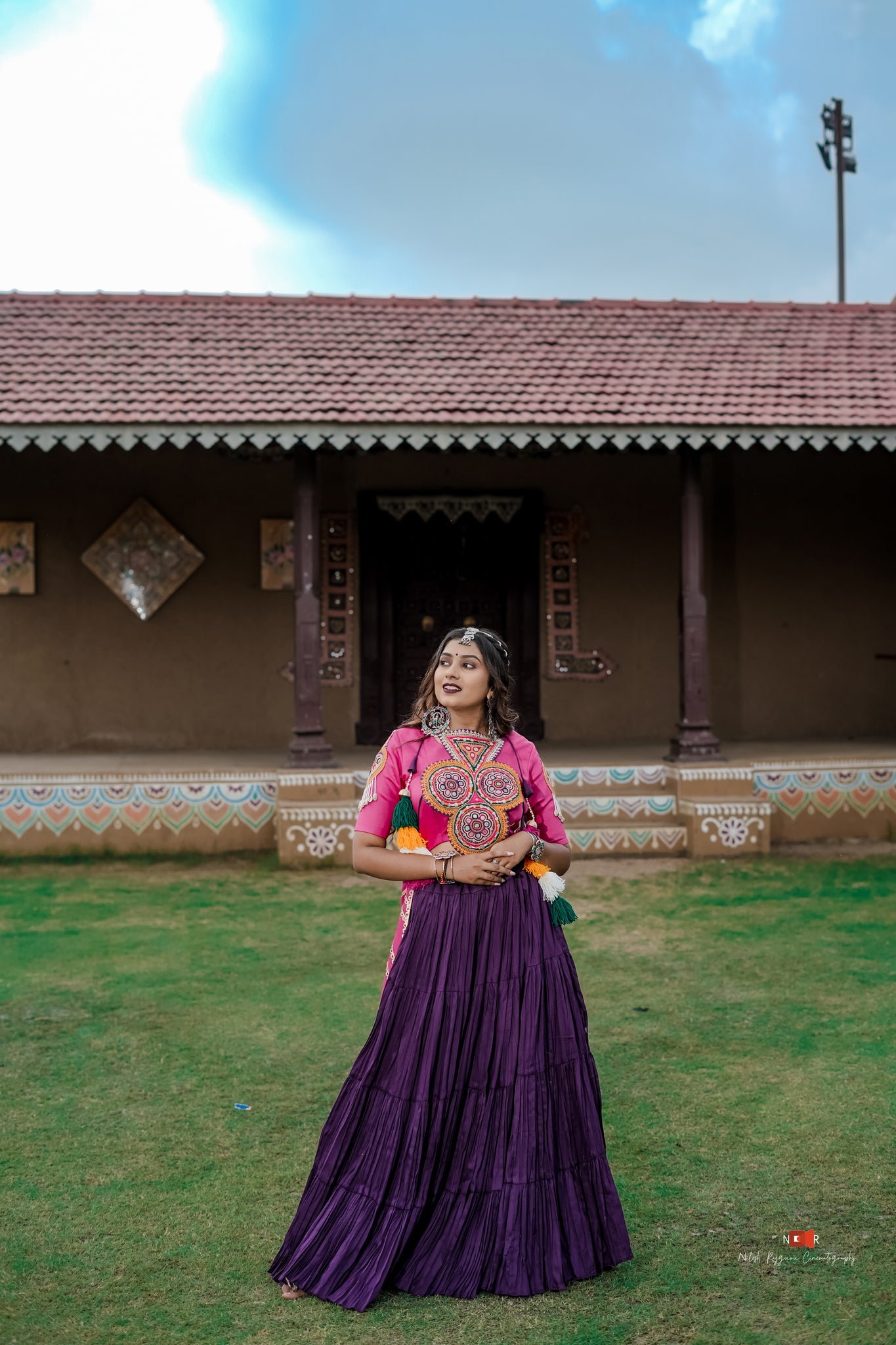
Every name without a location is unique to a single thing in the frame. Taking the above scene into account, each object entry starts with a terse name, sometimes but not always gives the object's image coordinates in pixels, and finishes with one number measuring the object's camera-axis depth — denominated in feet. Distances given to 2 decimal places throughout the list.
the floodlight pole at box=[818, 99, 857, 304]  67.00
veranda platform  25.77
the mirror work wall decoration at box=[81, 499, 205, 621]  31.83
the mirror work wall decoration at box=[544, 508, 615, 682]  32.68
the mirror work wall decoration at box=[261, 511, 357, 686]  32.01
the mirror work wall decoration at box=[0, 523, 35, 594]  31.76
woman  8.61
